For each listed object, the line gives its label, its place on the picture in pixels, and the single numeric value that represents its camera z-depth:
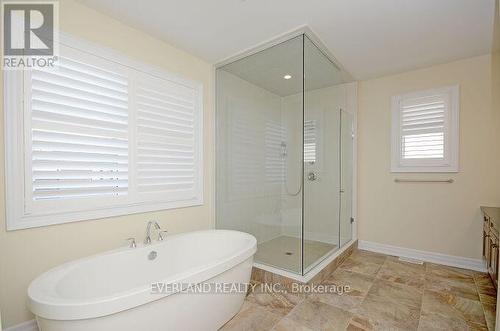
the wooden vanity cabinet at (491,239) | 1.98
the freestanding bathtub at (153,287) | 1.13
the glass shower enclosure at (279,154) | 2.64
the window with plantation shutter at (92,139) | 1.59
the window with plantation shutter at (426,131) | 2.81
